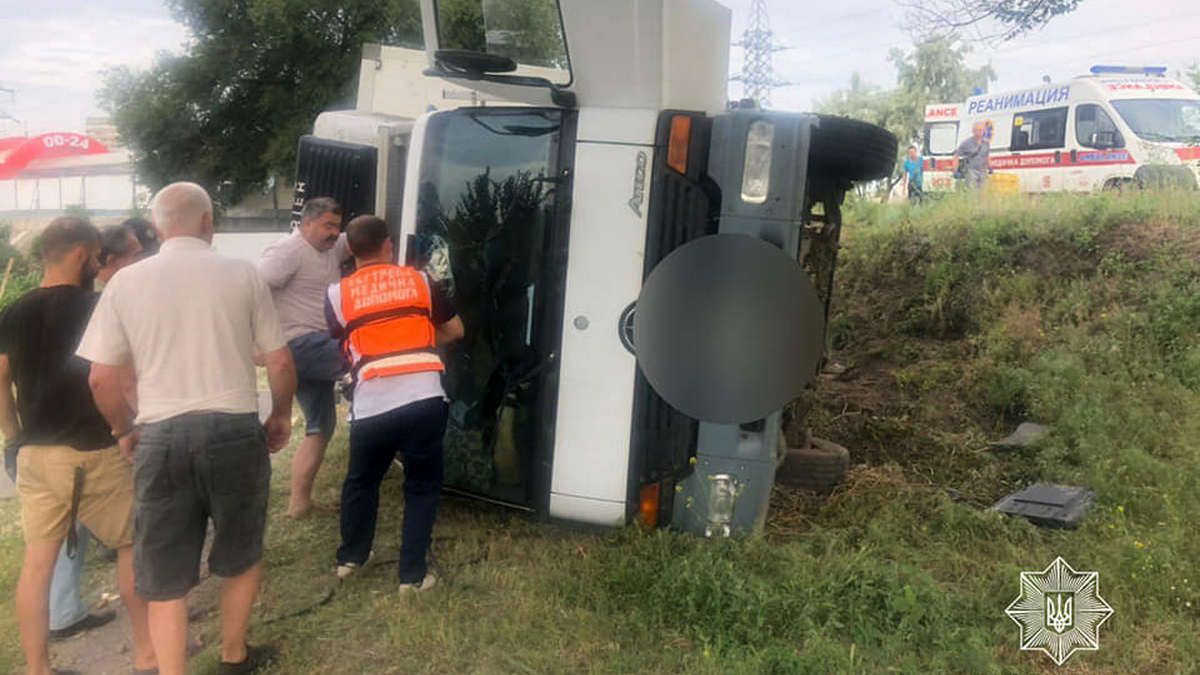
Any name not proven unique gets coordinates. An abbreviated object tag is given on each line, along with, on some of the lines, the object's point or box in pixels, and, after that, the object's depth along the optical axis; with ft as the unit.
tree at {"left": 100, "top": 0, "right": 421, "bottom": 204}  75.25
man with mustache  15.07
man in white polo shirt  9.86
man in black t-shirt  10.61
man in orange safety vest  12.17
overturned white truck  12.05
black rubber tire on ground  16.07
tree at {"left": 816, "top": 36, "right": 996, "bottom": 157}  144.66
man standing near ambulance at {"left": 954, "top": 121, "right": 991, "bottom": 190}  59.72
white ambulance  49.80
